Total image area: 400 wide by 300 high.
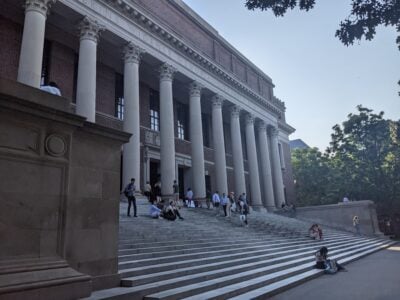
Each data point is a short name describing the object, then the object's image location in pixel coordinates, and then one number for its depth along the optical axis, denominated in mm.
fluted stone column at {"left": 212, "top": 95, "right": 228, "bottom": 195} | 25081
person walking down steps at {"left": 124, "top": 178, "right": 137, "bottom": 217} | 13273
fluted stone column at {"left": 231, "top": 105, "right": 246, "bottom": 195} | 27281
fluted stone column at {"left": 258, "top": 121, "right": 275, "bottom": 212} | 31755
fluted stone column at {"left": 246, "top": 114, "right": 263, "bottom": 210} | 29578
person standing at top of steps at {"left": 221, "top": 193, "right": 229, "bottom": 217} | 19812
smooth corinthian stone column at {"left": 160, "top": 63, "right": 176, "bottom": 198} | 20094
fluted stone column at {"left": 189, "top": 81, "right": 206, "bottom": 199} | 22812
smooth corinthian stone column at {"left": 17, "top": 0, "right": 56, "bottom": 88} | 13523
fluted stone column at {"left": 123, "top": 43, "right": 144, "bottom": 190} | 17500
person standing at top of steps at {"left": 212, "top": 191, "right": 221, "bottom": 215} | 21978
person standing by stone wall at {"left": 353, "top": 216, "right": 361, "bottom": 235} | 27000
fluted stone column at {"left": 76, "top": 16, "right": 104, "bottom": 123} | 15820
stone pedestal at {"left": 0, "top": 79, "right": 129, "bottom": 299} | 4910
